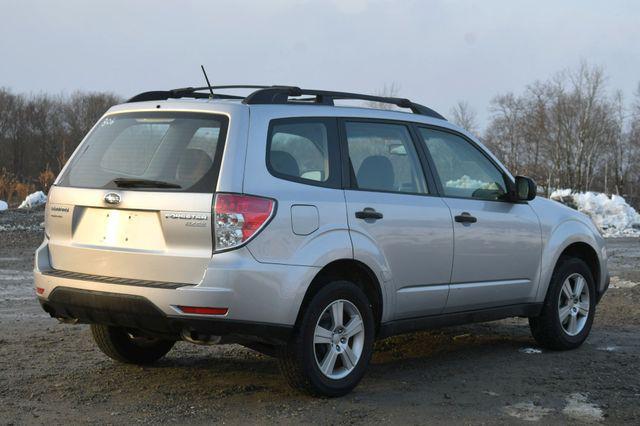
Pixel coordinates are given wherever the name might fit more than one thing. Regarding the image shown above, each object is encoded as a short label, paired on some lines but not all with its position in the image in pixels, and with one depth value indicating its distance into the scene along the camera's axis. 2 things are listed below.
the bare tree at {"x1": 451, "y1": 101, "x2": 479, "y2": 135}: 58.00
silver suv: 5.18
